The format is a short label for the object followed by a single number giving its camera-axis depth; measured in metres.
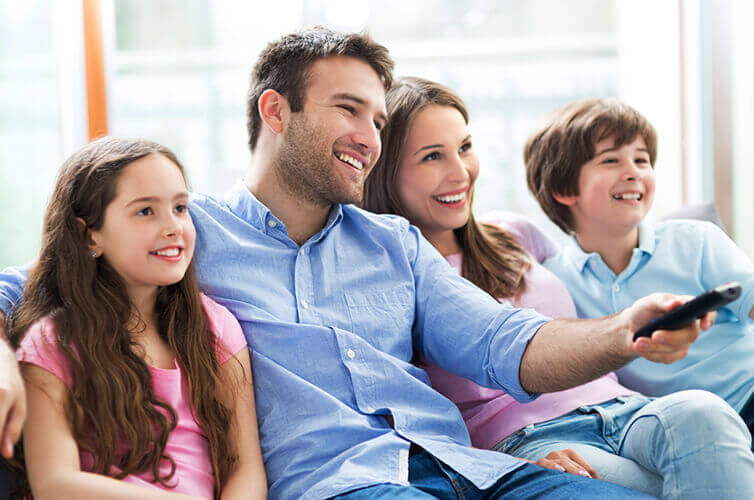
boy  1.68
